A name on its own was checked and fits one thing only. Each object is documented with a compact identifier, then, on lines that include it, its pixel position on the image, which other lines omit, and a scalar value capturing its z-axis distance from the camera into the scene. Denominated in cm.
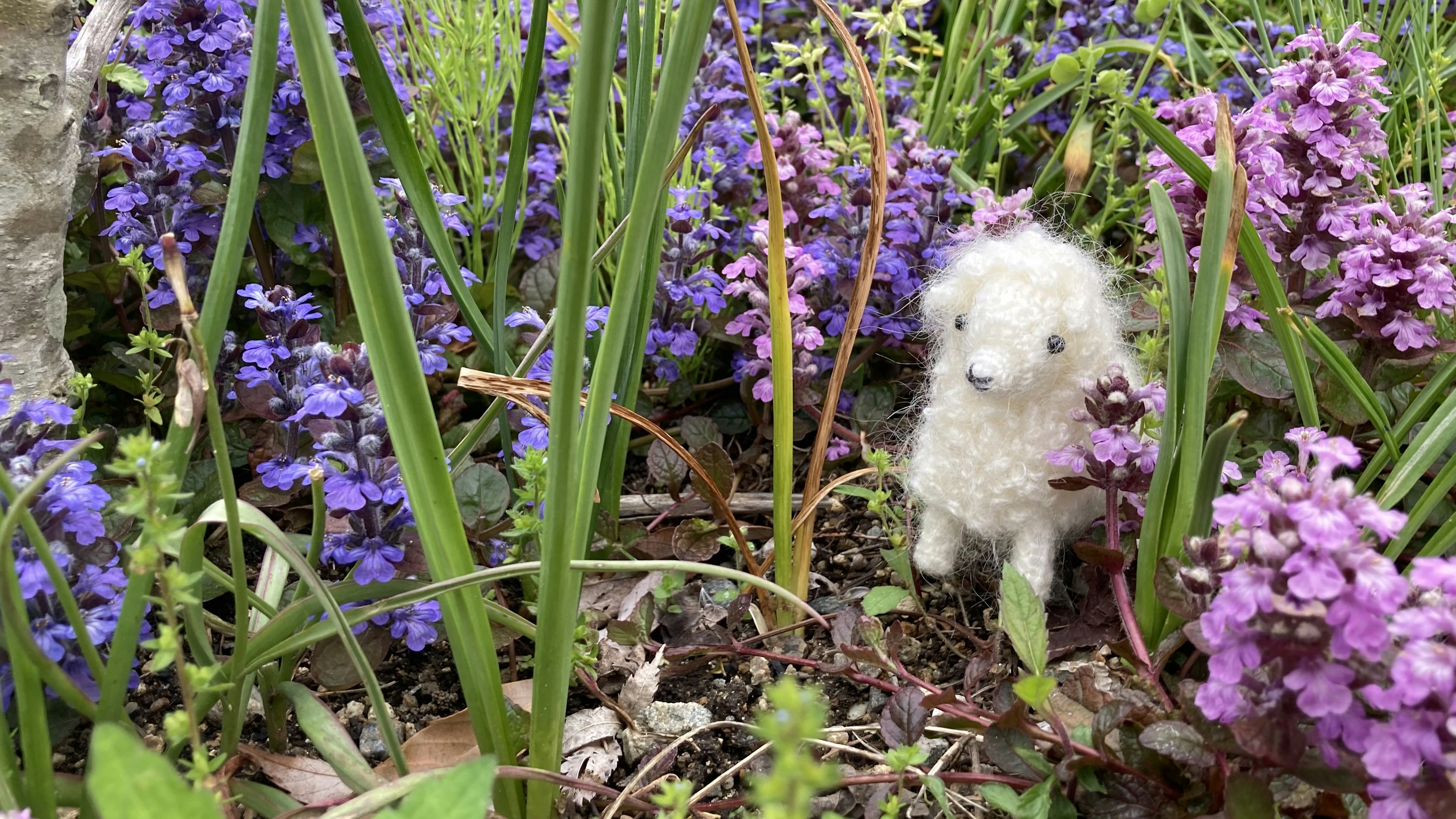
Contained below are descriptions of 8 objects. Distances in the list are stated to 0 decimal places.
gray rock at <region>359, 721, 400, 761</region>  32
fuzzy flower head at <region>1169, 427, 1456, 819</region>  20
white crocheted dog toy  32
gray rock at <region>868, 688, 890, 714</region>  33
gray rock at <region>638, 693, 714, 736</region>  32
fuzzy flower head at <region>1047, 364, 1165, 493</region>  30
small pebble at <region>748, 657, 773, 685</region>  34
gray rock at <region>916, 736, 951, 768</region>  31
